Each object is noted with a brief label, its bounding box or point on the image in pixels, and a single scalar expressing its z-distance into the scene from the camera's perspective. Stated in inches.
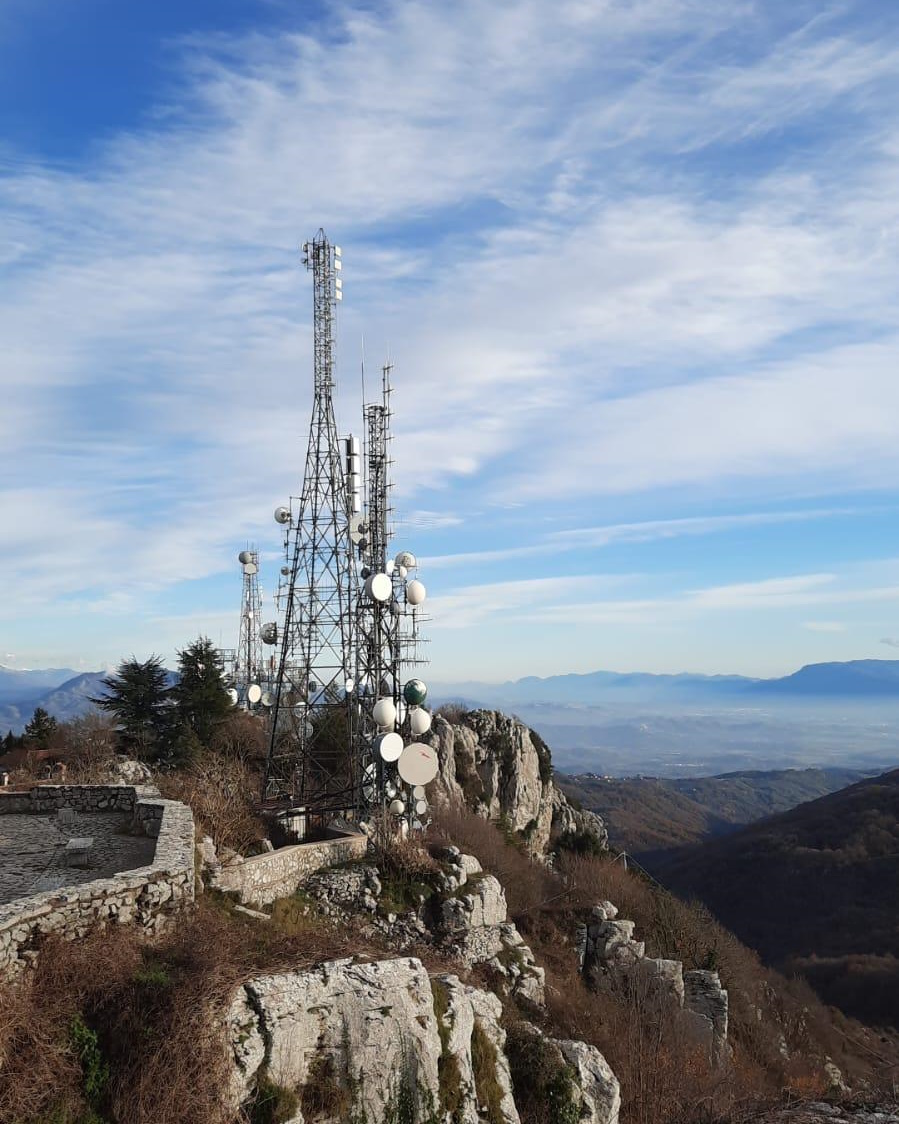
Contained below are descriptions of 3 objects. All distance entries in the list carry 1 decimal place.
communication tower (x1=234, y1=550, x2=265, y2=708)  1653.5
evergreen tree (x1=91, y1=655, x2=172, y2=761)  1214.3
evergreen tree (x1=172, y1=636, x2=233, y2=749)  1222.9
